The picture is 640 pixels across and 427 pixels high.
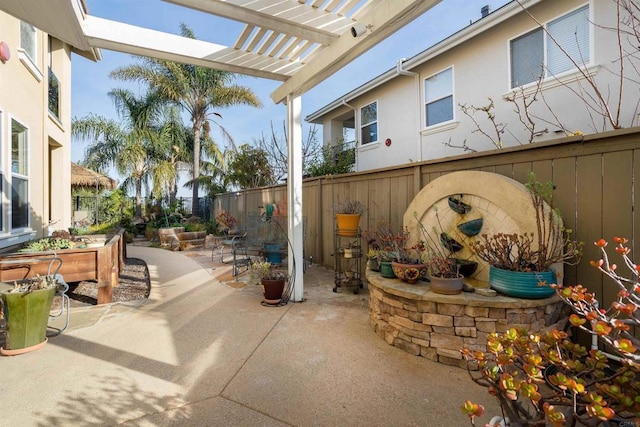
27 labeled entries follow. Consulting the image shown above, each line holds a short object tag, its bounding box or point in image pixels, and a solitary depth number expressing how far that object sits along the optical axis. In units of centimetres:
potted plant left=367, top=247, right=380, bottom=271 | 380
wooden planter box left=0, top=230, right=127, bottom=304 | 384
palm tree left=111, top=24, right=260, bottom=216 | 1300
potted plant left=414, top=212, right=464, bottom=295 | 269
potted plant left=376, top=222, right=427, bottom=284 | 307
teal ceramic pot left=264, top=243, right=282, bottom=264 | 581
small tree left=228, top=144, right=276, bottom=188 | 1167
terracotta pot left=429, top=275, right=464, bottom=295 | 268
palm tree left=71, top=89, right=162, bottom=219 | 1402
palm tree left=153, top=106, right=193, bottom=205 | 1371
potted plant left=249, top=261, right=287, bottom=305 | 412
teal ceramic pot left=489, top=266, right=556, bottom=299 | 247
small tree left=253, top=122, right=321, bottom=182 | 1125
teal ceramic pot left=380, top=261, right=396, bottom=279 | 339
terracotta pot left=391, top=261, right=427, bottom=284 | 306
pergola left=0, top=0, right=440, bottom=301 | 267
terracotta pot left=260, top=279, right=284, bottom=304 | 412
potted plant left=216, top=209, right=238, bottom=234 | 1016
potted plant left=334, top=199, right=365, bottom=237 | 466
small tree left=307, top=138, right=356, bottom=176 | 942
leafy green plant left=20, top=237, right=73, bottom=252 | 415
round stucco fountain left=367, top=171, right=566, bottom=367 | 251
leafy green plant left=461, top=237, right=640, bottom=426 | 102
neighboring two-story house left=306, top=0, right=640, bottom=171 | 480
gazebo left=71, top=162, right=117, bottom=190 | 1159
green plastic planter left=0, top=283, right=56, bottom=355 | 279
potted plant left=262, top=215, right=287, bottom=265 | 591
